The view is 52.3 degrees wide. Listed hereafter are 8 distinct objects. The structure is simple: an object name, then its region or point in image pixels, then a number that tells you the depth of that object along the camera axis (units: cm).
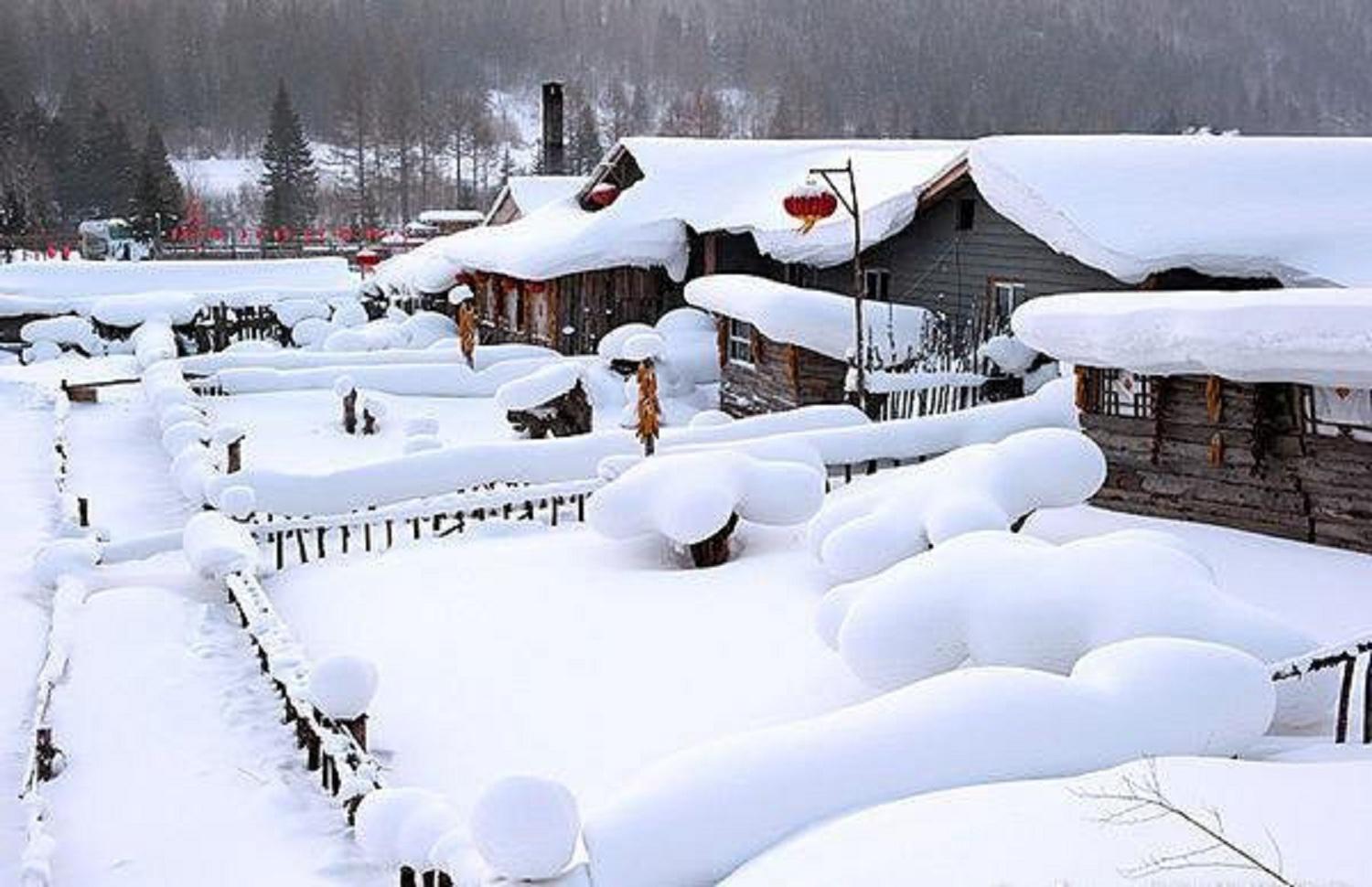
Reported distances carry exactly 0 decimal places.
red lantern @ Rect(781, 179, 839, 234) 1995
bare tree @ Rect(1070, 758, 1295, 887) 524
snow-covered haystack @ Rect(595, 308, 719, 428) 2494
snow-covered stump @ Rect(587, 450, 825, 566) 1274
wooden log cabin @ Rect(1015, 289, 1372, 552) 1169
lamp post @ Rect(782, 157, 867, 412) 1994
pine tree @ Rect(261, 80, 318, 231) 7225
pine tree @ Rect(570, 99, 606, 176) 7931
